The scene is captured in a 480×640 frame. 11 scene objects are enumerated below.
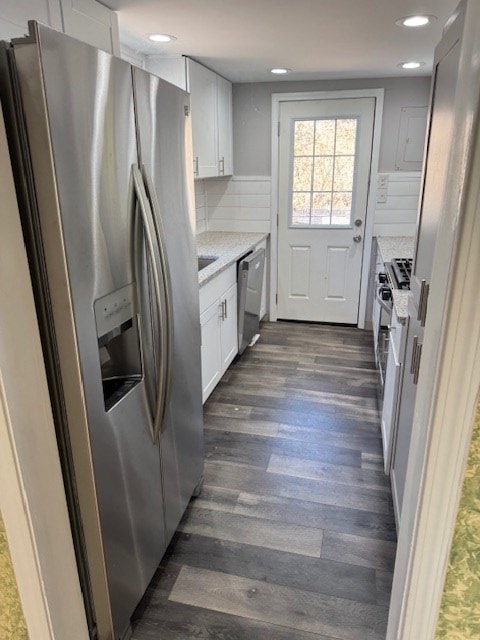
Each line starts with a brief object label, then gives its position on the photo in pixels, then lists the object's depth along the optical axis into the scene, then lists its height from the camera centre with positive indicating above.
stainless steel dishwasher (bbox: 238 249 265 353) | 3.29 -0.93
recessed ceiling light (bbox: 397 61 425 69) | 3.09 +0.71
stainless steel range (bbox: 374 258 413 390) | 2.43 -0.70
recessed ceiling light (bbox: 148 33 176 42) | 2.30 +0.68
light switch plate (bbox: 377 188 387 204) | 3.96 -0.21
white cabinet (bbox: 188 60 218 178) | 2.99 +0.37
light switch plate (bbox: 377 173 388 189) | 3.92 -0.09
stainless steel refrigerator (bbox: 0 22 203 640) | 0.97 -0.28
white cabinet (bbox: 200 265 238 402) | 2.68 -0.97
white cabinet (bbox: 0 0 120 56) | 1.39 +0.53
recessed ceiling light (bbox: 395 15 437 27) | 2.03 +0.67
